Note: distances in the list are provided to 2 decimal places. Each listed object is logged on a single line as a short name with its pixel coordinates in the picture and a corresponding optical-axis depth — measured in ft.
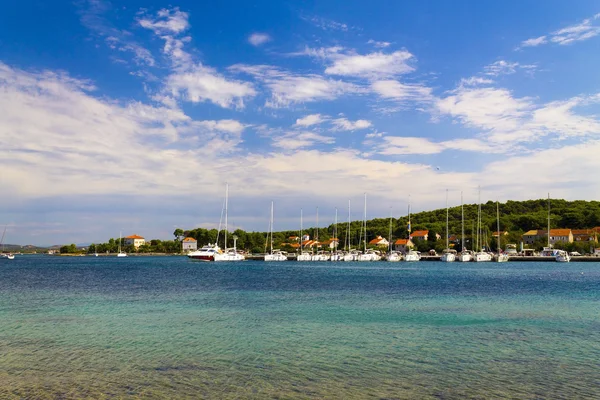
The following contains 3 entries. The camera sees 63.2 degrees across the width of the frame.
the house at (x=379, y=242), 577.43
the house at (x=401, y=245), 549.05
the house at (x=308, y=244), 579.07
